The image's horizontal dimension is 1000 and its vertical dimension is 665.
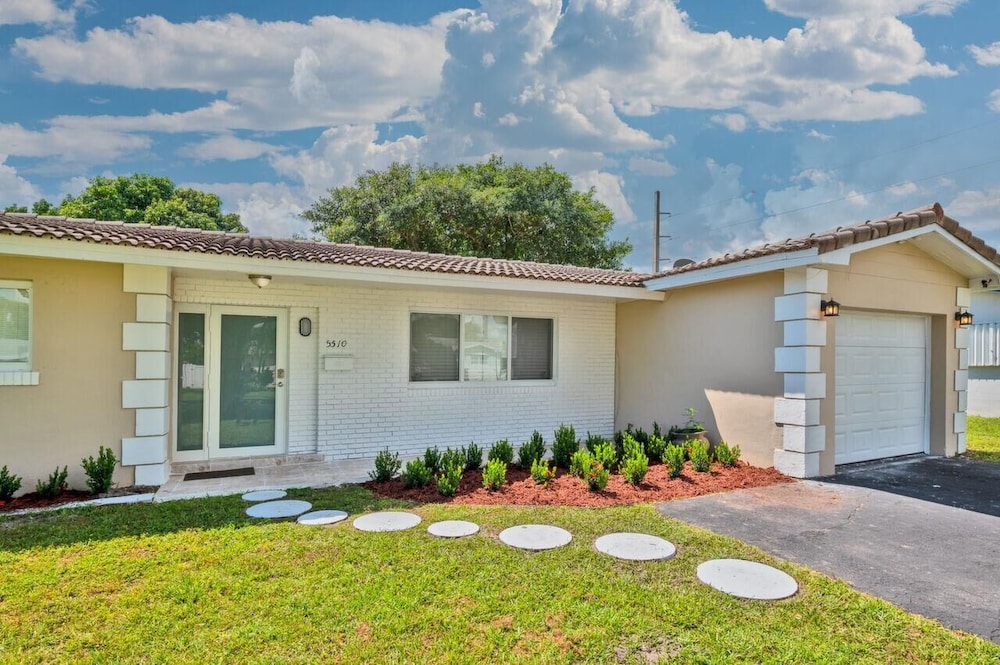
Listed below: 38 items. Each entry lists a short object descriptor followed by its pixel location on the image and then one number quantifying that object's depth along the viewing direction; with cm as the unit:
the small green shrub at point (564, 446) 761
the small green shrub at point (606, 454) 710
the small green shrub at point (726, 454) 764
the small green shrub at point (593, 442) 751
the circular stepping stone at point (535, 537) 454
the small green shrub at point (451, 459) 669
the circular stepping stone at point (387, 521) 498
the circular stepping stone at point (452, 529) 479
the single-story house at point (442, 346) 622
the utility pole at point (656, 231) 2359
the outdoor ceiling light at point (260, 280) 725
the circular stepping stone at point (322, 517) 516
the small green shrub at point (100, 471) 607
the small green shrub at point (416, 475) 645
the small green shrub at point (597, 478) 630
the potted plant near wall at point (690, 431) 838
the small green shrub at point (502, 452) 725
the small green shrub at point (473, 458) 729
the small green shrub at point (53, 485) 592
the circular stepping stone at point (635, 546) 432
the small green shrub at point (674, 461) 692
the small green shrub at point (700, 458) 725
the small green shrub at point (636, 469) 660
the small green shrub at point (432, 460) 684
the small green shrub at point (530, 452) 739
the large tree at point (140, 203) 2462
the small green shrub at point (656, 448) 773
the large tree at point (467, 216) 2159
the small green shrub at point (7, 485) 571
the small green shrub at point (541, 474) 660
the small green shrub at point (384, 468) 677
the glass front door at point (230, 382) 763
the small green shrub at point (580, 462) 665
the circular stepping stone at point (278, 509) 541
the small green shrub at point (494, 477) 635
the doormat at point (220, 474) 711
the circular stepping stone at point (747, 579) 368
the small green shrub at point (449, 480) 610
